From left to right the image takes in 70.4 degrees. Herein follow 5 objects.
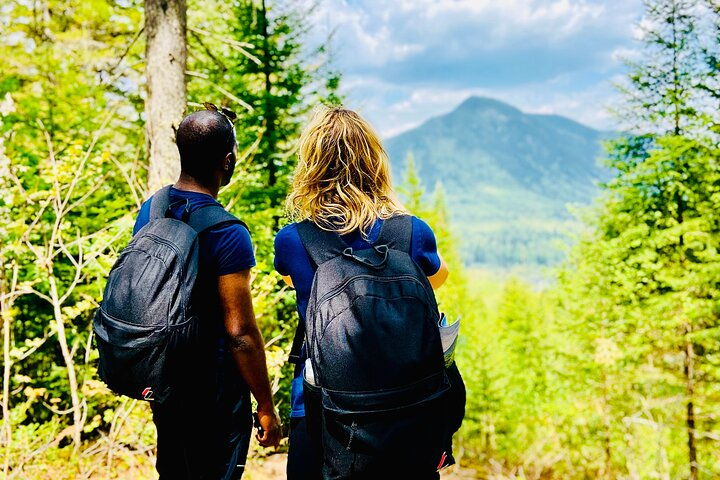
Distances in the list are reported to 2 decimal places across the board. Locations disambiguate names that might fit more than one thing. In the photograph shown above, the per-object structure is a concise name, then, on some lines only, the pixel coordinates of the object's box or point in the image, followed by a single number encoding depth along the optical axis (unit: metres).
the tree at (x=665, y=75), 11.46
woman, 1.95
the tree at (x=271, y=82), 9.57
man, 2.07
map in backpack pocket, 1.86
